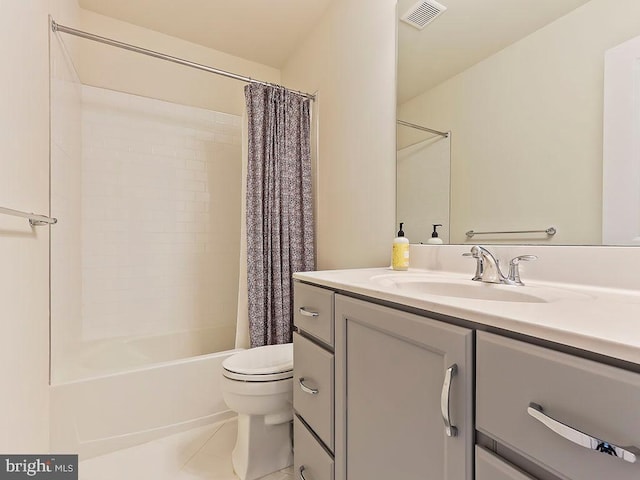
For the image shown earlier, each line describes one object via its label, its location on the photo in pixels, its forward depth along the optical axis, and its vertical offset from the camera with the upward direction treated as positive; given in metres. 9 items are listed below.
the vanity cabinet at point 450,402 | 0.39 -0.29
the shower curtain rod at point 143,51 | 1.48 +1.01
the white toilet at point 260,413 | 1.31 -0.76
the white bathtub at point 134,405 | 1.45 -0.86
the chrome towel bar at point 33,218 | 0.90 +0.06
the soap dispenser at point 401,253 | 1.35 -0.07
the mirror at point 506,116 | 0.87 +0.43
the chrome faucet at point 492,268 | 0.94 -0.10
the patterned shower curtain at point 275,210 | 1.89 +0.17
